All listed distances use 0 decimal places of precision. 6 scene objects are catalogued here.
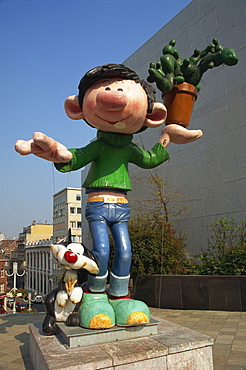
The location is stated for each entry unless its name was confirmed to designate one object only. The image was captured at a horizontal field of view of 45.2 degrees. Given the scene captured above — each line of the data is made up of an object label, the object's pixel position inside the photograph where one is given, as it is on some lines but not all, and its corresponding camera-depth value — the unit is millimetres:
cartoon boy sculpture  2914
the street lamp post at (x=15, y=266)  10114
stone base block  2186
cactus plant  3492
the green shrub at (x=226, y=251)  5988
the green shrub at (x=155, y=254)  6559
